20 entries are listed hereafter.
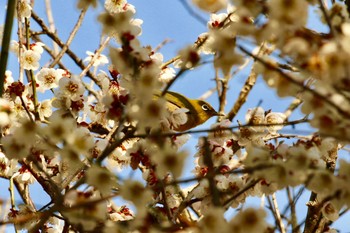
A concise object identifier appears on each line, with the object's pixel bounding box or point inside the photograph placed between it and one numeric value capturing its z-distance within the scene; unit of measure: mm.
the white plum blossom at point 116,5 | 5793
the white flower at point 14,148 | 3543
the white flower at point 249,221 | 2822
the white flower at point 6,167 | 5906
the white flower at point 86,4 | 3322
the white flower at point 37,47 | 6250
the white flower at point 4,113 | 3586
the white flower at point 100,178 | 3125
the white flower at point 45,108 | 5902
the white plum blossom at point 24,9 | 6184
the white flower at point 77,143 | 3172
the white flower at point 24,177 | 5687
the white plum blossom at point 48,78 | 5992
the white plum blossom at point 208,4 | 3446
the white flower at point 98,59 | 6977
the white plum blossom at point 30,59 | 6055
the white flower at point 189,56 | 3189
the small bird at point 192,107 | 7566
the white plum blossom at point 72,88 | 5301
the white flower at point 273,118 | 5457
